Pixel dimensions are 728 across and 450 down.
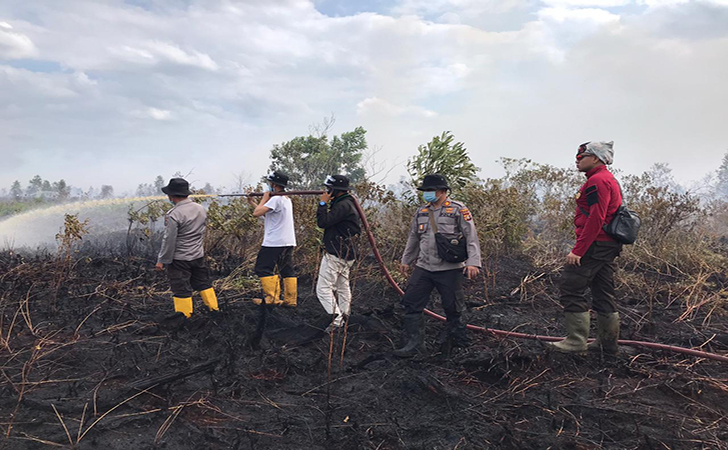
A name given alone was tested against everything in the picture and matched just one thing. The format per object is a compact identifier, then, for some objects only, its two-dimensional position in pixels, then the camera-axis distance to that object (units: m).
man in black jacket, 4.92
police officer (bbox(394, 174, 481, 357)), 4.21
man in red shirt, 3.78
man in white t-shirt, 5.48
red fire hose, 3.84
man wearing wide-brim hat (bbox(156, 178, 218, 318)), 4.85
